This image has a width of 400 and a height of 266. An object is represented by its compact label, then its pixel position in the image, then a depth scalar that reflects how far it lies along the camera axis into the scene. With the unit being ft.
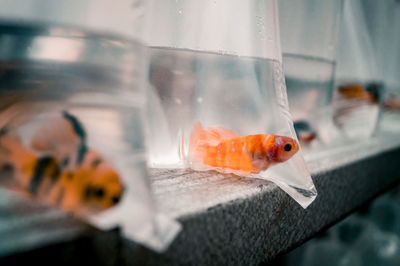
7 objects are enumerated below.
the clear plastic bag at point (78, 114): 0.58
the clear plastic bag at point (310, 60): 1.03
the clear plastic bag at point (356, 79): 1.36
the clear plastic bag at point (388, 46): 1.52
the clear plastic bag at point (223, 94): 0.75
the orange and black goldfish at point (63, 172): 0.58
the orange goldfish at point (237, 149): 0.74
